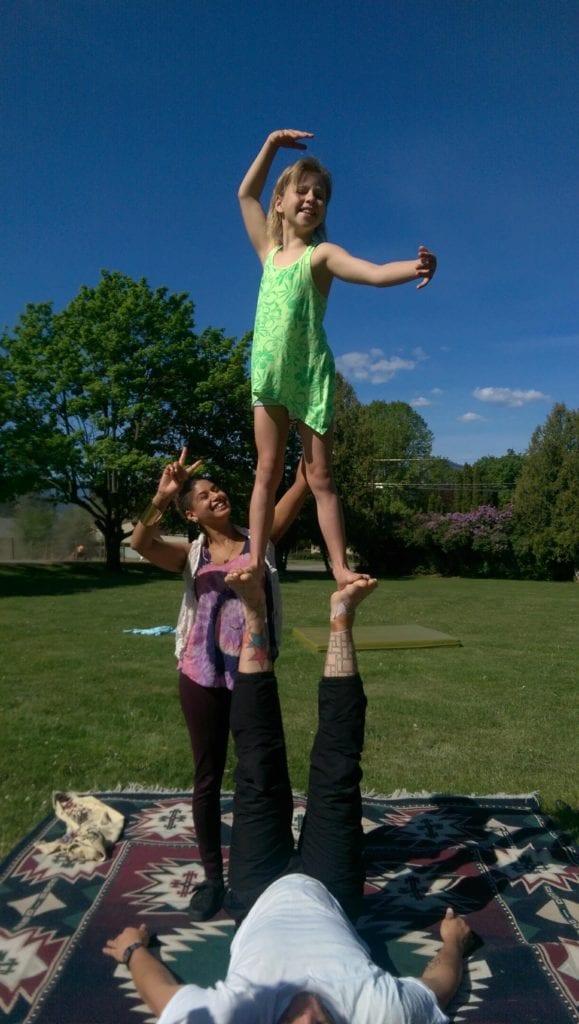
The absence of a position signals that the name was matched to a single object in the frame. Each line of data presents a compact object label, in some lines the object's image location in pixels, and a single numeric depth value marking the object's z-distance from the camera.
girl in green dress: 3.00
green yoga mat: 10.72
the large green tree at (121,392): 24.86
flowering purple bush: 31.14
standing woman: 3.25
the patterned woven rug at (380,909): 2.58
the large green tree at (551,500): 29.75
